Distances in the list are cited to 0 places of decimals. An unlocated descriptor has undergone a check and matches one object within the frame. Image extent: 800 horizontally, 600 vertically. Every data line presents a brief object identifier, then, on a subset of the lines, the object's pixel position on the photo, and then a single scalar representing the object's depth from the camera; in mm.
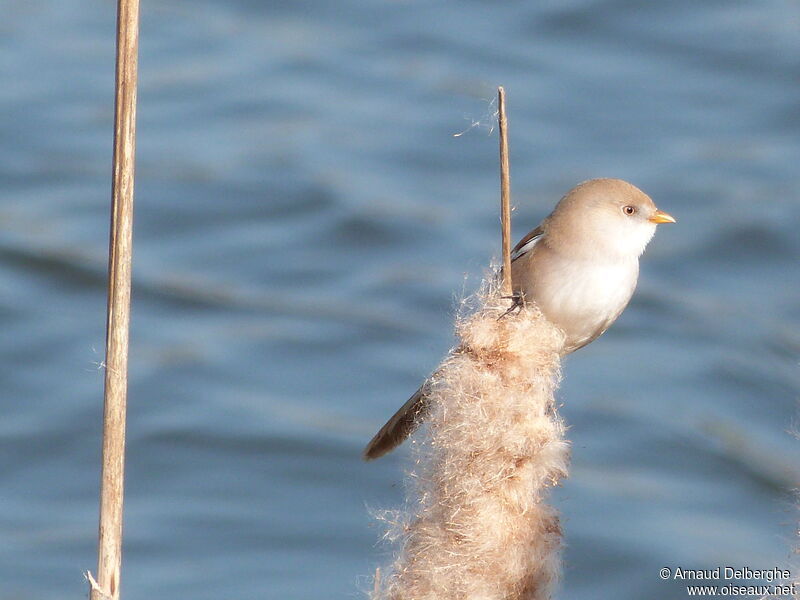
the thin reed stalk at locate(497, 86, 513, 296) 4777
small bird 7668
